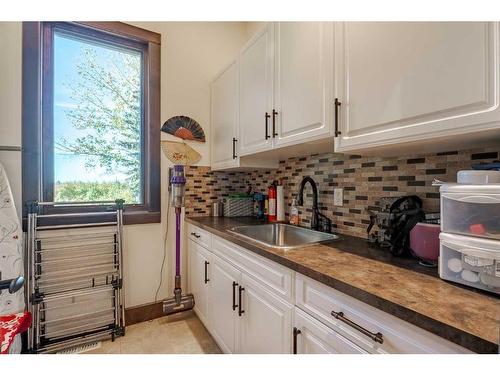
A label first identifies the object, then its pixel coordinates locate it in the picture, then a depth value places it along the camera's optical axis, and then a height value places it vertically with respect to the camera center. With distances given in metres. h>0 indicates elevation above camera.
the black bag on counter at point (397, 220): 1.00 -0.15
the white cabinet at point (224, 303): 1.43 -0.74
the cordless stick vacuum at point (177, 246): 2.02 -0.51
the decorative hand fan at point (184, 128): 2.20 +0.53
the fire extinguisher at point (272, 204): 2.03 -0.15
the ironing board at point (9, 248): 1.49 -0.39
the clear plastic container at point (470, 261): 0.64 -0.21
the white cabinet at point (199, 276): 1.84 -0.73
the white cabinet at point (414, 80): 0.68 +0.35
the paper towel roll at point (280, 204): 1.99 -0.14
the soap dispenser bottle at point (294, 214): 1.84 -0.21
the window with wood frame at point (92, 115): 1.72 +0.56
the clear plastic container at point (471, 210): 0.67 -0.07
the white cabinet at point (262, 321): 1.04 -0.64
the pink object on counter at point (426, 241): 0.88 -0.20
